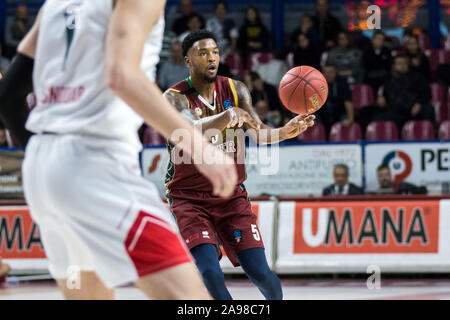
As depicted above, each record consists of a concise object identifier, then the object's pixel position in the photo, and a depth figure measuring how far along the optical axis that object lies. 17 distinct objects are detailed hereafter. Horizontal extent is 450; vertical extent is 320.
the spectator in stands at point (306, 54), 12.15
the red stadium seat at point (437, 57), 12.83
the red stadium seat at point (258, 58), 13.10
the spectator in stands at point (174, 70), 11.98
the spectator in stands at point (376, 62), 12.19
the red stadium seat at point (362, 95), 11.98
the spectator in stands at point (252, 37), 13.36
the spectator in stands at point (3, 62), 13.01
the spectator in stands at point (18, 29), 13.75
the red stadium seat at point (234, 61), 13.04
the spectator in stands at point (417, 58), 11.95
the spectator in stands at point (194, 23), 12.98
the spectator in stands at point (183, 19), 13.25
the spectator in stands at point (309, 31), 12.91
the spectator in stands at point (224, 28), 13.46
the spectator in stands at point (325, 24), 13.17
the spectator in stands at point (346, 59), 12.29
